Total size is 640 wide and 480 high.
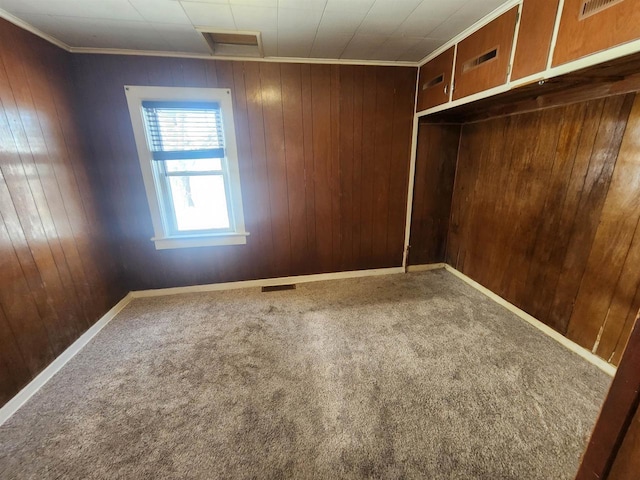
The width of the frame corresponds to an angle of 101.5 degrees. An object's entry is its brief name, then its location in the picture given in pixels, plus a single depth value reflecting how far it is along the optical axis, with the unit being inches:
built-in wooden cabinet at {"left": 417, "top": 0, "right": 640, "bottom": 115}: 44.8
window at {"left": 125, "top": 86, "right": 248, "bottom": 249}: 94.2
